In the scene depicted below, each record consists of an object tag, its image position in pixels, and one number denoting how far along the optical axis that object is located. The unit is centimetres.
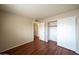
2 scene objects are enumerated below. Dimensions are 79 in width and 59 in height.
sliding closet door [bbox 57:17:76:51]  210
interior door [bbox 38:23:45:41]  366
